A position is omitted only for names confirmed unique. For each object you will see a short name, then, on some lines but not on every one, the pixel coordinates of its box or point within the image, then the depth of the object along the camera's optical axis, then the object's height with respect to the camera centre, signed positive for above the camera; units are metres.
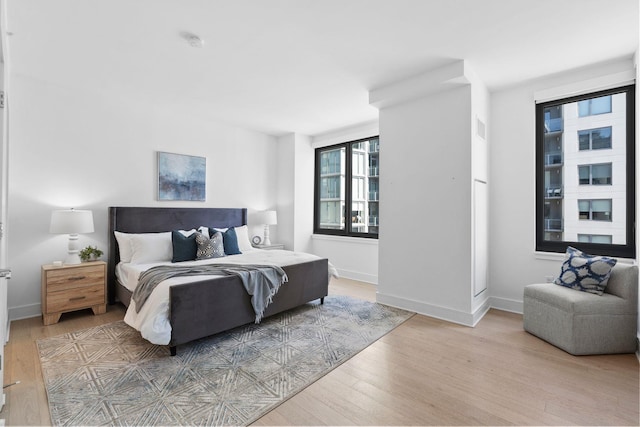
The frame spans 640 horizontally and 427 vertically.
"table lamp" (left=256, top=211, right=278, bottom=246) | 5.34 -0.12
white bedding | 2.37 -0.72
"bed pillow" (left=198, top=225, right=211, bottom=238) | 4.25 -0.25
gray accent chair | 2.48 -0.85
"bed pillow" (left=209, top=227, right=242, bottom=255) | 4.23 -0.40
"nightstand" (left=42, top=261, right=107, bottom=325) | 3.12 -0.81
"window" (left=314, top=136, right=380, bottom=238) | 5.21 +0.42
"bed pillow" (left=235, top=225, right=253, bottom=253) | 4.63 -0.42
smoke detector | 2.57 +1.45
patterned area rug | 1.78 -1.13
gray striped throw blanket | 2.71 -0.62
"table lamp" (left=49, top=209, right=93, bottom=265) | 3.20 -0.13
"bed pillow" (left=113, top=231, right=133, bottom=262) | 3.67 -0.41
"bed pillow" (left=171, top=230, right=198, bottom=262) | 3.72 -0.42
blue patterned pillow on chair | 2.64 -0.52
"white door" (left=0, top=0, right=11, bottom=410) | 1.61 +0.27
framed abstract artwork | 4.35 +0.51
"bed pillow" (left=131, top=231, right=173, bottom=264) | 3.63 -0.43
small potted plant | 3.52 -0.48
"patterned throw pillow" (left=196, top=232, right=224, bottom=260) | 3.81 -0.44
